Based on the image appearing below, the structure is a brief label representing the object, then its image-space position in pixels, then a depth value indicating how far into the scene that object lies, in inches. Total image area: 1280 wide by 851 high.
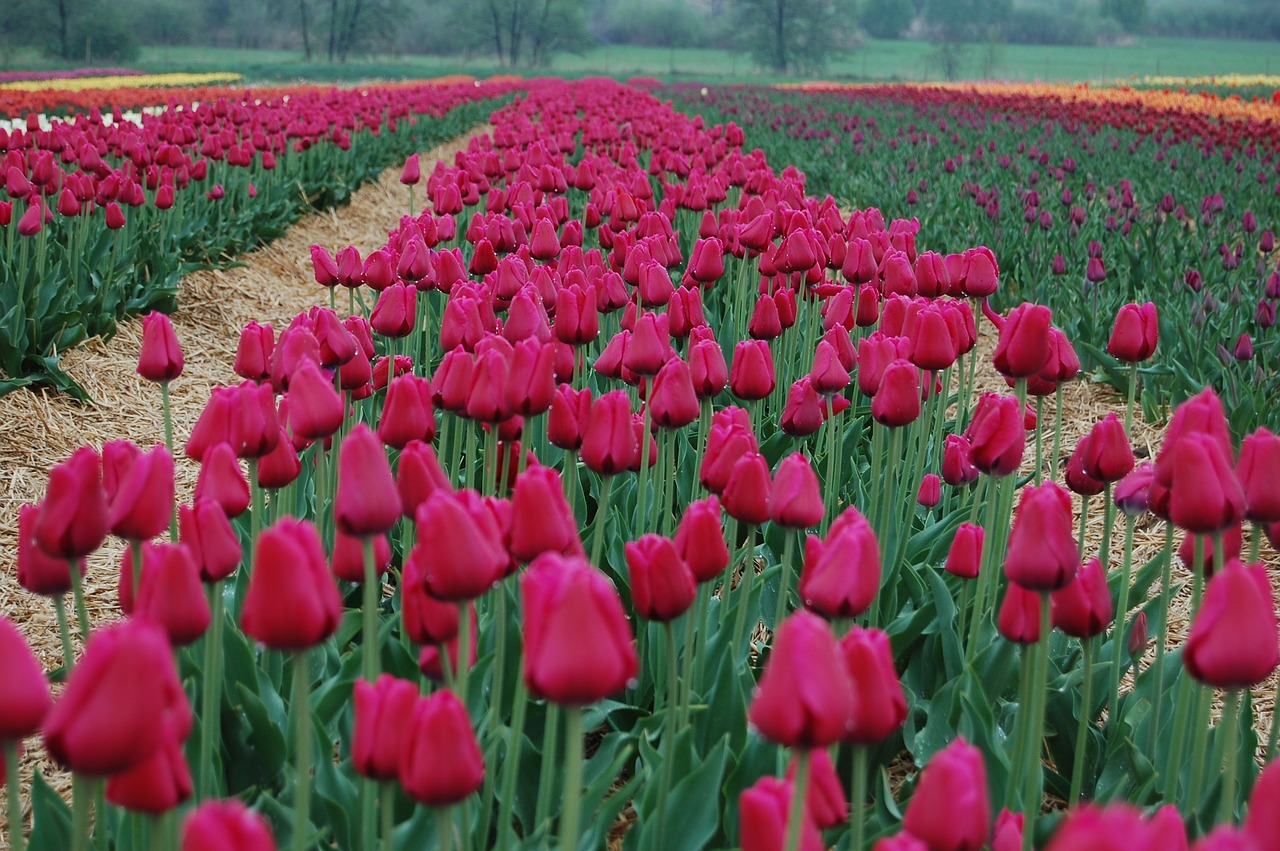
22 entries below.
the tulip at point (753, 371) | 88.8
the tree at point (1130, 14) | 3885.3
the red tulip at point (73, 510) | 72.4
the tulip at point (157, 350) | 86.3
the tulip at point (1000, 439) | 82.1
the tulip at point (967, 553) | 85.6
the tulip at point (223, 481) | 76.7
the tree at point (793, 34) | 2913.4
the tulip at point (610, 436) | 80.7
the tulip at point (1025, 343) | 83.8
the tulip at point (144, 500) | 73.9
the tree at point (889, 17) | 4367.6
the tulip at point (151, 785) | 67.9
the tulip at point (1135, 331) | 90.0
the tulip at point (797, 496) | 78.1
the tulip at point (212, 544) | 74.5
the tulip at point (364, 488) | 72.7
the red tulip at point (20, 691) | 66.3
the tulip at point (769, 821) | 67.7
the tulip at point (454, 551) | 70.6
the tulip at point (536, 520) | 73.1
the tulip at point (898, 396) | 85.7
